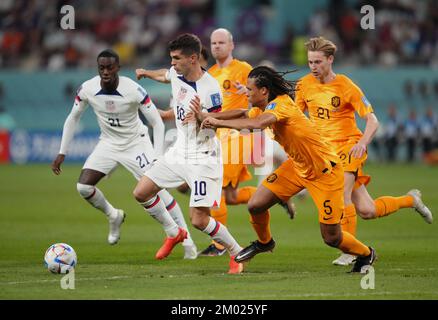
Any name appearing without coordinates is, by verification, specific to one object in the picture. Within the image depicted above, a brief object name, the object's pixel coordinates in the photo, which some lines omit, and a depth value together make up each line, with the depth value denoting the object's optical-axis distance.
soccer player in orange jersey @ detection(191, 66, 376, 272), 9.73
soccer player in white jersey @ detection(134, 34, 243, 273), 10.60
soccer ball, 10.14
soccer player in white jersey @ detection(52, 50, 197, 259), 12.16
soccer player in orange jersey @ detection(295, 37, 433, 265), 11.27
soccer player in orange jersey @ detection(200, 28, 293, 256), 13.05
